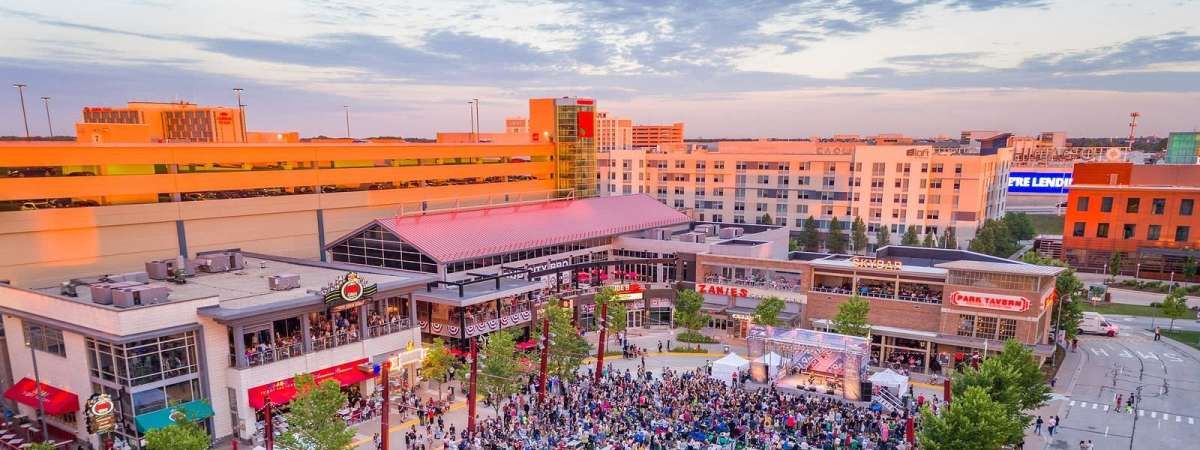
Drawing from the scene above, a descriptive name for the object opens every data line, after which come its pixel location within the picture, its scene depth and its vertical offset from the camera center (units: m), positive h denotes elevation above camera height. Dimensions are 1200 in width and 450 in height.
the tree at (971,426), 31.22 -13.88
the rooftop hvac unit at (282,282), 43.56 -9.92
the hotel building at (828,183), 99.50 -8.66
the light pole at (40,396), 37.53 -15.14
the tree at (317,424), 31.31 -13.98
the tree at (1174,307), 61.78 -16.36
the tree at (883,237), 100.44 -16.12
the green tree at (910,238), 95.25 -15.39
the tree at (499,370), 41.16 -14.76
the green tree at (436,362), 43.72 -15.20
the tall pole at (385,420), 33.03 -14.36
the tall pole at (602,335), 47.44 -14.73
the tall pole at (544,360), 43.27 -15.12
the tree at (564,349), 46.34 -15.29
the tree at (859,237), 99.31 -15.90
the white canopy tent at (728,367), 47.41 -16.83
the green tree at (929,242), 92.56 -15.54
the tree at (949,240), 94.56 -15.62
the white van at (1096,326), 61.84 -18.22
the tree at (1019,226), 108.69 -15.96
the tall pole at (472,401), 37.25 -15.23
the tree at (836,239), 100.31 -16.32
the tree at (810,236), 102.12 -16.30
